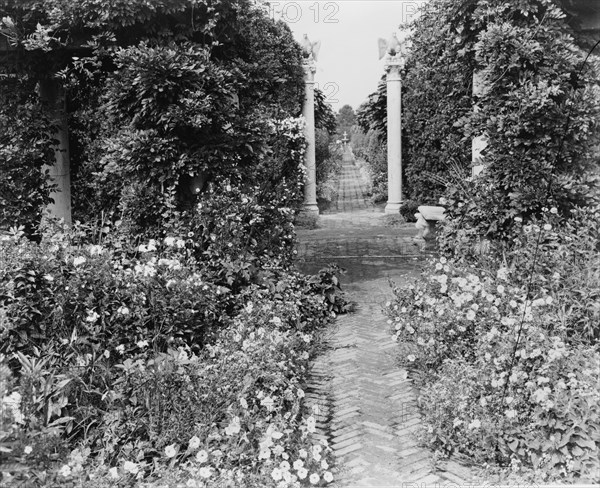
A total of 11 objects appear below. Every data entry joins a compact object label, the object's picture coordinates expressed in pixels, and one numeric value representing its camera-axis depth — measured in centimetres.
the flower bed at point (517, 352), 315
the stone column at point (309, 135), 1455
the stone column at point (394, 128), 1452
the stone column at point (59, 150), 711
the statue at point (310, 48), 1455
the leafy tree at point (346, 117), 6010
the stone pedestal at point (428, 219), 1004
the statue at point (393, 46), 1458
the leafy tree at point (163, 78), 559
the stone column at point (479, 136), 596
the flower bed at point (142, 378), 304
